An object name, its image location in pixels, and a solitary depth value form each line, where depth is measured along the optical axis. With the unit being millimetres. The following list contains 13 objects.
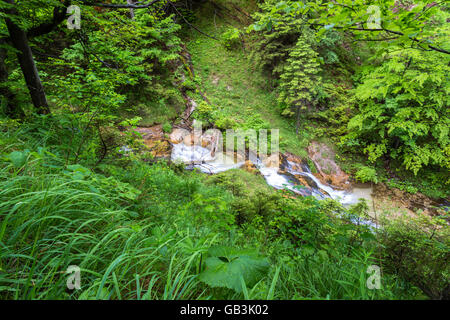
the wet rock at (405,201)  7066
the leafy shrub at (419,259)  1476
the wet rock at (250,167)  7289
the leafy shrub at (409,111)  7234
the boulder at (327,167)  8344
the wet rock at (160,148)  6542
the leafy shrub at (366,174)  7852
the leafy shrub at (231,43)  13039
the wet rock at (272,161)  7842
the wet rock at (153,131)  7395
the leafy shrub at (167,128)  7891
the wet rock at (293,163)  8031
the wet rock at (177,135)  7722
